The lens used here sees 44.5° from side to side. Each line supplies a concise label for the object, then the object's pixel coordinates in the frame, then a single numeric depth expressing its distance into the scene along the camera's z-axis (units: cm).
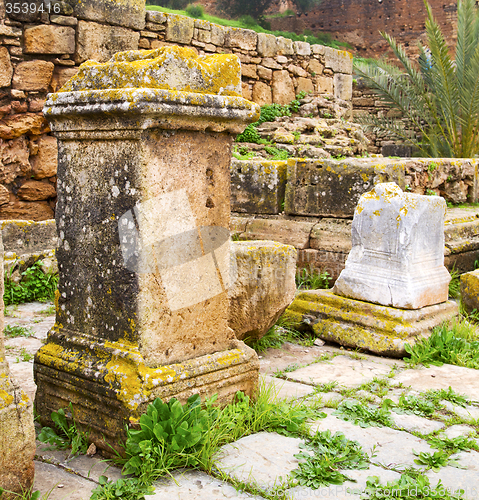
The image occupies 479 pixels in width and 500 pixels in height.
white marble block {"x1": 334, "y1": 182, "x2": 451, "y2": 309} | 430
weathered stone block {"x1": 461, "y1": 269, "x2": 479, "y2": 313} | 503
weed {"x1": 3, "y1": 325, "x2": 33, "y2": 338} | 448
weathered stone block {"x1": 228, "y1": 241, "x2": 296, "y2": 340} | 395
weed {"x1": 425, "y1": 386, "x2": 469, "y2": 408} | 329
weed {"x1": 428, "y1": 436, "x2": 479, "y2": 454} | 271
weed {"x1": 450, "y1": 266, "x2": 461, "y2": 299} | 586
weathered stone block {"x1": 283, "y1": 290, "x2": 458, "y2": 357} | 416
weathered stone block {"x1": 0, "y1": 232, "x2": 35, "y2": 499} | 209
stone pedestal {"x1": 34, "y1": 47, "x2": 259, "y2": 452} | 254
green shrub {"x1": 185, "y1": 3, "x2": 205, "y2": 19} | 1867
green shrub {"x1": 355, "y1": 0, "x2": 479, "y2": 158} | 1060
